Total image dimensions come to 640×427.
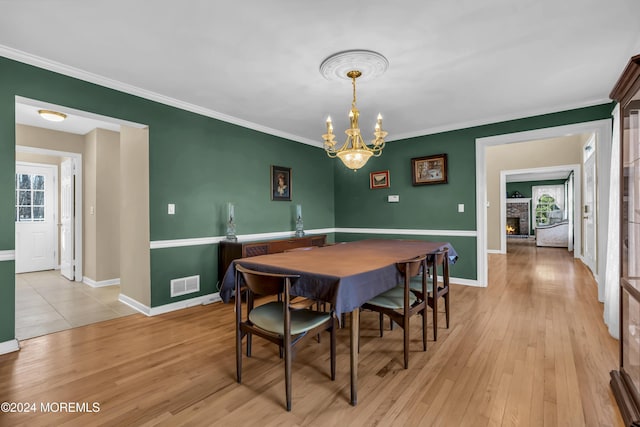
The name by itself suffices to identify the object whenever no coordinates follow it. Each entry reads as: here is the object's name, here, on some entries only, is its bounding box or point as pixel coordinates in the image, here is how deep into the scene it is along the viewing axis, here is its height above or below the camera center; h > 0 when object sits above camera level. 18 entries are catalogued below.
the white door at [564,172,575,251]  8.35 +0.05
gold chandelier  2.69 +0.63
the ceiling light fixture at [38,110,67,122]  3.81 +1.27
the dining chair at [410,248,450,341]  2.58 -0.71
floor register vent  3.49 -0.90
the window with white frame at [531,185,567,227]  11.96 +0.30
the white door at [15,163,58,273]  5.46 -0.10
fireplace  12.58 -0.25
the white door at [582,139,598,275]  5.06 +0.00
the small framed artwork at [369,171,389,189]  5.44 +0.59
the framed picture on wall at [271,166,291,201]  4.79 +0.47
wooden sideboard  3.72 -0.50
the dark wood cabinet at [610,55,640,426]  1.59 -0.21
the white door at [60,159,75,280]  4.95 -0.12
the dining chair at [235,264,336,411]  1.70 -0.70
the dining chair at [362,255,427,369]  2.15 -0.72
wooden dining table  1.72 -0.40
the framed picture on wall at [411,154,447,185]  4.79 +0.69
